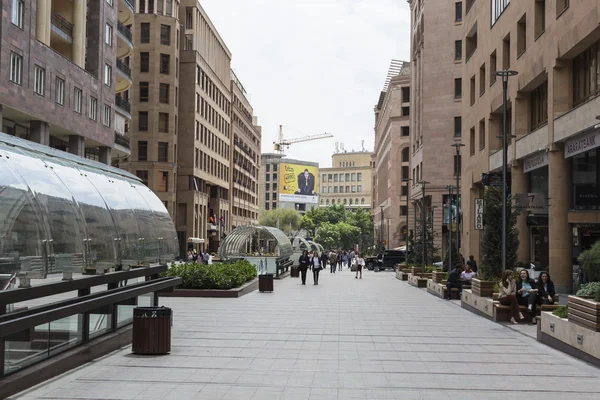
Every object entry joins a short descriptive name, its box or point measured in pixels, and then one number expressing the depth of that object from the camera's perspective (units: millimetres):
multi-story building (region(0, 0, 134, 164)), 36375
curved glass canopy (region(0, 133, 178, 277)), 10078
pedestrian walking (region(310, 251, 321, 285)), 40156
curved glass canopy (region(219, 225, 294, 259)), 47488
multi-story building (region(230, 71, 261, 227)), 117500
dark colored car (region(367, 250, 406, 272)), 70688
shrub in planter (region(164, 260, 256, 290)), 28078
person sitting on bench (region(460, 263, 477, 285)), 30672
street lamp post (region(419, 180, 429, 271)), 44006
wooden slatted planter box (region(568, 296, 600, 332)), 12695
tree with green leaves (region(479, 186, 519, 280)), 24781
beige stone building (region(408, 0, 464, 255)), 72375
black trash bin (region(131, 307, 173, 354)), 12898
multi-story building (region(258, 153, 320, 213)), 191250
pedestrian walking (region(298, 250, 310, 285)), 39625
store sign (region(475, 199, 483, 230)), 42812
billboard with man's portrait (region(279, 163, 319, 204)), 191875
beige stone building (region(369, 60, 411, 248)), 101000
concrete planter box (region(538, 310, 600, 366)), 12820
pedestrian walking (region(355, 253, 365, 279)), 49244
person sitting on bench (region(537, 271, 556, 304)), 19453
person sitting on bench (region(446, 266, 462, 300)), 29953
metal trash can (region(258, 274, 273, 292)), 31250
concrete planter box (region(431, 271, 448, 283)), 34562
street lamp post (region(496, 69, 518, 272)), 23516
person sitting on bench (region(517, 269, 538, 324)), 19984
